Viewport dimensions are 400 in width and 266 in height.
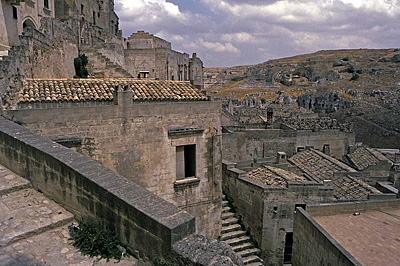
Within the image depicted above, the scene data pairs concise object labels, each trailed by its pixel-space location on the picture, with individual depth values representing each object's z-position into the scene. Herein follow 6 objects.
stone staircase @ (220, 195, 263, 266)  11.94
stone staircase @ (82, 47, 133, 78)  17.03
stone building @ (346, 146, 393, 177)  17.77
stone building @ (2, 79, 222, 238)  8.83
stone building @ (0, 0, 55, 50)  17.83
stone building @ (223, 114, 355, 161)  19.16
